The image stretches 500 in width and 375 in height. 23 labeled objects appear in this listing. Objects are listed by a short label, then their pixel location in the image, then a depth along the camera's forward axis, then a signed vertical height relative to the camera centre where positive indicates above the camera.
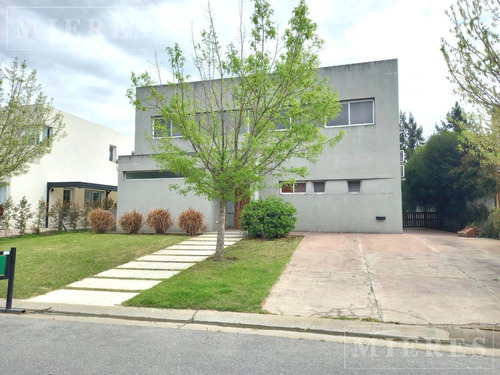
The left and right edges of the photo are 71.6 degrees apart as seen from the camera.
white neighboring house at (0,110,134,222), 19.81 +2.24
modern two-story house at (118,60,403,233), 14.30 +1.16
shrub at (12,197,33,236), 15.66 -0.63
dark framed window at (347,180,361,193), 14.72 +0.73
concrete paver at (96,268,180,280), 7.86 -1.67
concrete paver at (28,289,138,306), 6.14 -1.76
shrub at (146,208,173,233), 14.62 -0.74
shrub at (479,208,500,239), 12.61 -0.88
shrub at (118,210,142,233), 14.87 -0.84
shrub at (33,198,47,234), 16.28 -0.62
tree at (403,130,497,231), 17.61 +1.35
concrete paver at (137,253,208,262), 9.53 -1.57
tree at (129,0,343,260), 8.07 +2.30
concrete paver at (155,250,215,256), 10.39 -1.51
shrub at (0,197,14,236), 15.21 -0.61
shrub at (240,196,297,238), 11.96 -0.56
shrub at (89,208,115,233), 15.32 -0.78
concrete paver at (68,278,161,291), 7.05 -1.72
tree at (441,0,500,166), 6.04 +2.57
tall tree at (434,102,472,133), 43.33 +11.68
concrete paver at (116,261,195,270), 8.67 -1.62
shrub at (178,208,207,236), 14.07 -0.76
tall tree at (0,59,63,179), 10.41 +2.57
